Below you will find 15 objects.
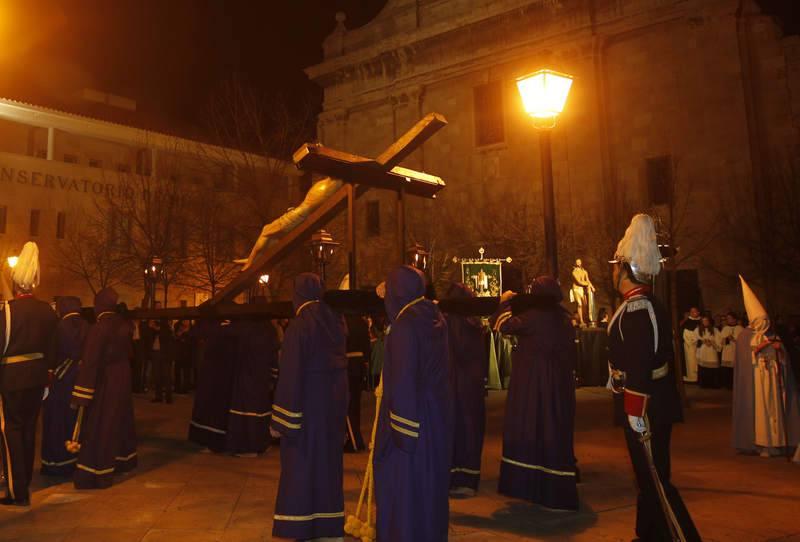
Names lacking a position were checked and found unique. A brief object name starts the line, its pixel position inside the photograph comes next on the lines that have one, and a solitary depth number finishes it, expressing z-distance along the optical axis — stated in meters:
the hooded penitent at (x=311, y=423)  5.34
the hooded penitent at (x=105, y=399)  7.28
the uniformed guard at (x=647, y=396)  4.66
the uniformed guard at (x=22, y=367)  6.63
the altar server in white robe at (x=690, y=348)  18.81
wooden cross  6.59
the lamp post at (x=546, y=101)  7.75
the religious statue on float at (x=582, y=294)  19.11
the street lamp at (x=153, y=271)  12.68
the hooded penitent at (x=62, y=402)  8.03
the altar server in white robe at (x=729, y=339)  17.41
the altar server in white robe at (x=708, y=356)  17.73
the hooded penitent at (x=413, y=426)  4.34
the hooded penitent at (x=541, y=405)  6.48
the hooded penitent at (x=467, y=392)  6.94
